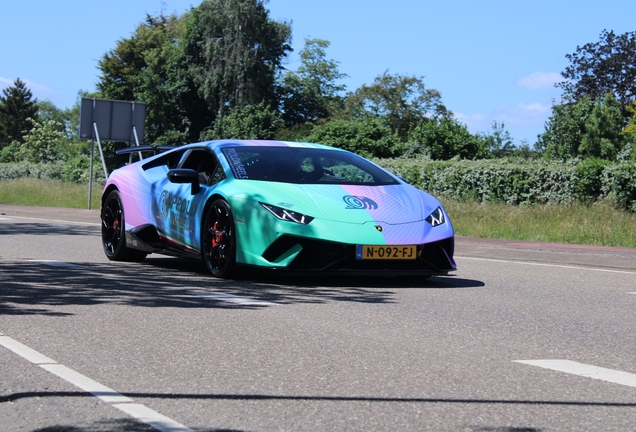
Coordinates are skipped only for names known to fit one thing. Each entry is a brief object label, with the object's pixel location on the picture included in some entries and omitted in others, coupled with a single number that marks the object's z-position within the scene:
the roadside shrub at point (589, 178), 21.58
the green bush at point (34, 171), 60.47
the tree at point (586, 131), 59.91
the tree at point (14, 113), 130.62
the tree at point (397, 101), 79.88
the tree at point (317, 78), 91.06
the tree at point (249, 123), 62.59
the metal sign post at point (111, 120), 27.80
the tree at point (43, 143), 106.31
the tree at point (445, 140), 45.94
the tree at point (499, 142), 64.31
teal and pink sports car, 8.79
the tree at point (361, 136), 46.09
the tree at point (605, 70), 78.44
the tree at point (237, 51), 64.88
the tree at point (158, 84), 70.50
